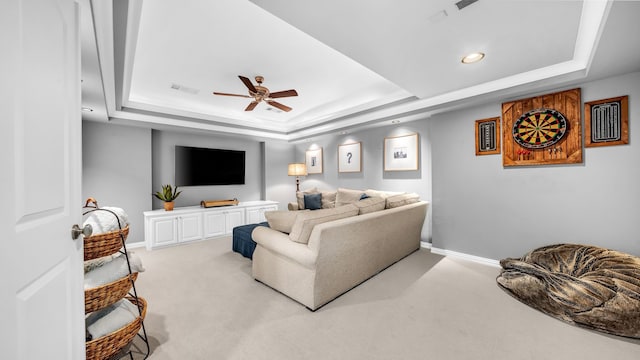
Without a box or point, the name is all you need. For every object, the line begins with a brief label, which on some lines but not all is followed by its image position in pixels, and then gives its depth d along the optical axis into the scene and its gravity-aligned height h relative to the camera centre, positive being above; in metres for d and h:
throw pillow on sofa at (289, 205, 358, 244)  2.26 -0.39
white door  0.68 +0.01
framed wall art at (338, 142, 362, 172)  5.32 +0.52
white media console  4.17 -0.79
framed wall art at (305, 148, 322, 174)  6.23 +0.52
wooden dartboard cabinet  2.76 +0.56
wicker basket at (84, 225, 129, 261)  1.34 -0.36
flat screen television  4.96 +0.33
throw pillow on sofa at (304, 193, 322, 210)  5.20 -0.45
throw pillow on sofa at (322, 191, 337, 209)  5.21 -0.42
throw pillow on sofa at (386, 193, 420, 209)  3.32 -0.30
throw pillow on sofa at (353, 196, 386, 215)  2.86 -0.32
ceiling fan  3.06 +1.14
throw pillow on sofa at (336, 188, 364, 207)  4.77 -0.32
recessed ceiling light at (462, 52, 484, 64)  2.40 +1.24
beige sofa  2.19 -0.76
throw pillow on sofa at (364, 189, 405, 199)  4.52 -0.26
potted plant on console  4.43 -0.27
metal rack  1.50 -1.11
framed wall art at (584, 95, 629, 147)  2.49 +0.59
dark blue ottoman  3.46 -0.90
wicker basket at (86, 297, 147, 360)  1.32 -0.93
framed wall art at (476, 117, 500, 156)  3.28 +0.59
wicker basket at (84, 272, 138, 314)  1.35 -0.65
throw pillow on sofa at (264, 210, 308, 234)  2.55 -0.42
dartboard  2.86 +0.61
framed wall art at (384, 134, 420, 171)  4.42 +0.51
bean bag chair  1.89 -0.98
